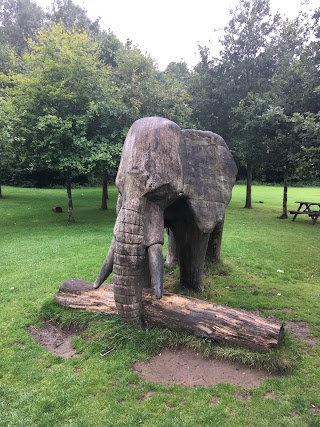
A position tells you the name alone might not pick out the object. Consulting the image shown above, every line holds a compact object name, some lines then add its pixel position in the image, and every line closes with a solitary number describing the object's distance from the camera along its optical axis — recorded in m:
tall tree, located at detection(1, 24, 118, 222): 12.73
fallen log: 4.44
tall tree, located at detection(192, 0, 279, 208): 18.66
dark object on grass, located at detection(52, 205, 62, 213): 18.00
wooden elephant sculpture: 4.27
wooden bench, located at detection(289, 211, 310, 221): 16.14
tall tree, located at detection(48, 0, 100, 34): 34.34
